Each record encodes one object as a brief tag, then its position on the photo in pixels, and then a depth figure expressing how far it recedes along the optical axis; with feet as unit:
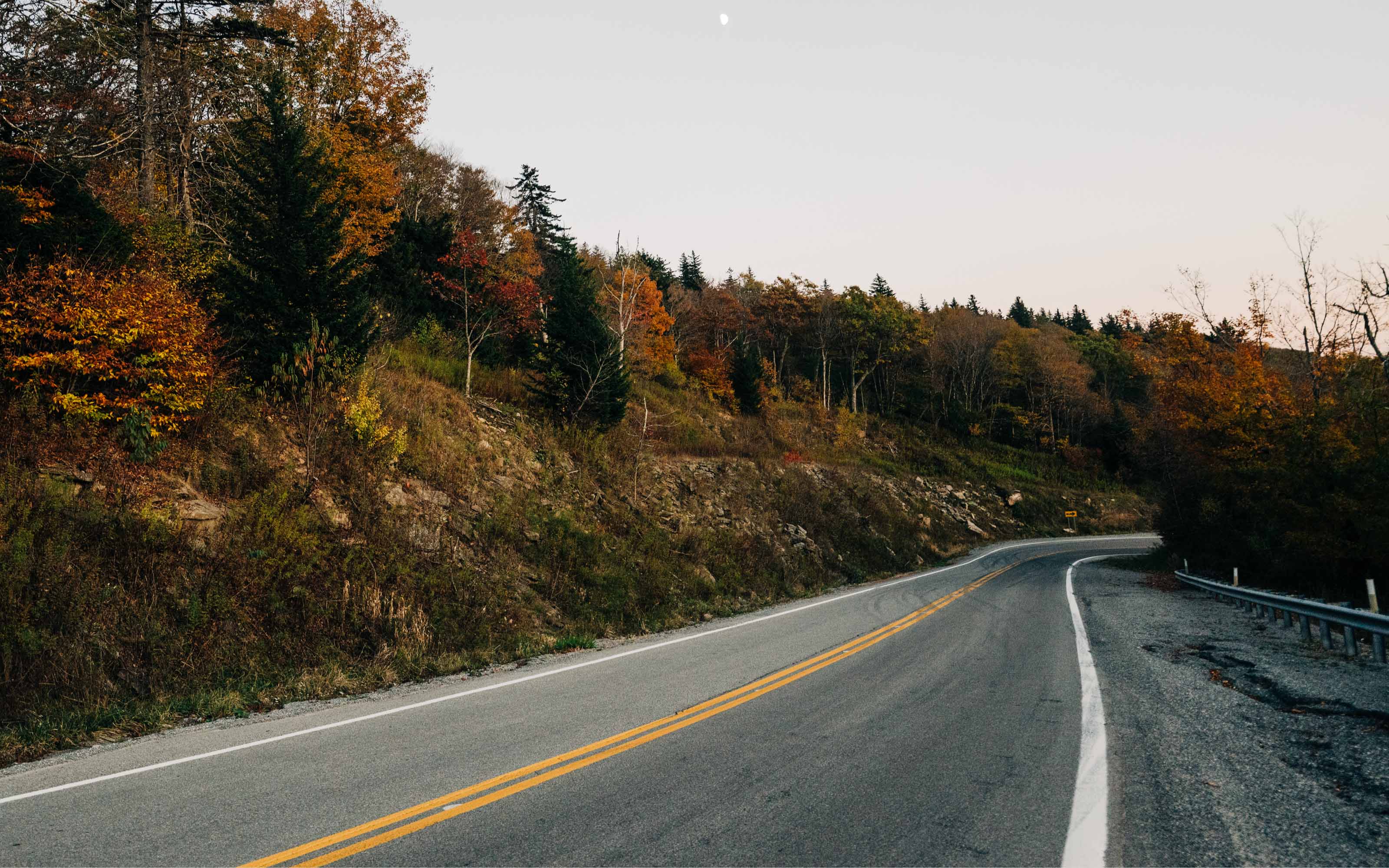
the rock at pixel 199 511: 33.63
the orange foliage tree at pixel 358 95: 79.41
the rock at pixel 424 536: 42.83
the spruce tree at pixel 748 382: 151.64
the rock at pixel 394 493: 44.78
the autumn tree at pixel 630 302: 81.51
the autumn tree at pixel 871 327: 203.51
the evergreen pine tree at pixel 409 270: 83.25
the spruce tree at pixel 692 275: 291.58
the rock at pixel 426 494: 47.34
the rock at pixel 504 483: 56.59
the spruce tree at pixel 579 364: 75.05
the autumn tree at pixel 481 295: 85.66
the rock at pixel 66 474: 31.48
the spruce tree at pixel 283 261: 45.42
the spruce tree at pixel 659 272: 202.59
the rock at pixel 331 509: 39.55
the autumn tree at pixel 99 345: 32.78
